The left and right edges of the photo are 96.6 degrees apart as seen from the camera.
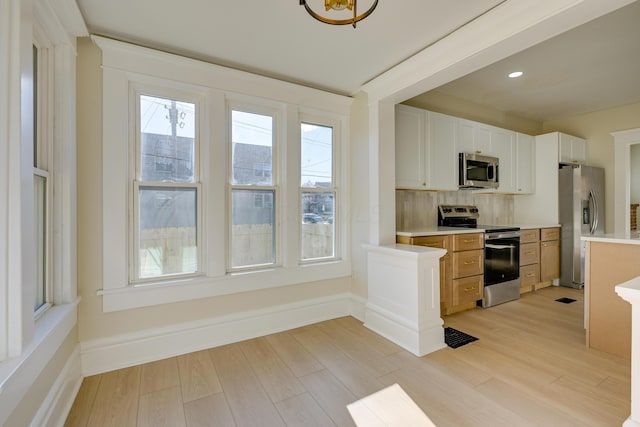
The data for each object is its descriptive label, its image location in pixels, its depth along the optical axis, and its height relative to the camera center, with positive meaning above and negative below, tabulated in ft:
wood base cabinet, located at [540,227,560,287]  13.64 -2.12
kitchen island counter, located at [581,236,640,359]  7.39 -2.12
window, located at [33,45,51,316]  5.64 +0.62
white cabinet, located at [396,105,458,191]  10.69 +2.44
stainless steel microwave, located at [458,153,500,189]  12.07 +1.80
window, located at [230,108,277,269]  8.96 +0.73
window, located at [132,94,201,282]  7.70 +0.65
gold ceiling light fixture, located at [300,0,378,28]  4.28 +3.18
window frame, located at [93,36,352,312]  7.14 +1.45
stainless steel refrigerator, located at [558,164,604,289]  13.76 -0.09
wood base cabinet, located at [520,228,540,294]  12.82 -2.18
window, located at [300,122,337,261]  10.16 +0.75
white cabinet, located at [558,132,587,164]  14.49 +3.25
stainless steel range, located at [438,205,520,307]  11.37 -1.84
